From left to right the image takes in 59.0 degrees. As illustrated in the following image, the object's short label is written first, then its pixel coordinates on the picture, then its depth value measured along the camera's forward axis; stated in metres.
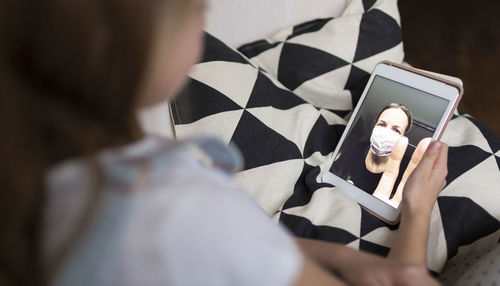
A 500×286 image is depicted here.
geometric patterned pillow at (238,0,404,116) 0.96
